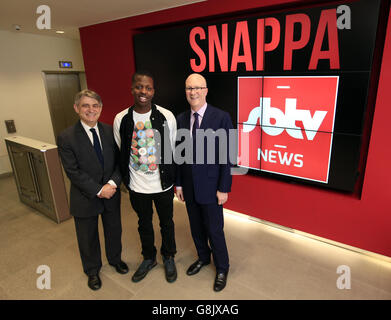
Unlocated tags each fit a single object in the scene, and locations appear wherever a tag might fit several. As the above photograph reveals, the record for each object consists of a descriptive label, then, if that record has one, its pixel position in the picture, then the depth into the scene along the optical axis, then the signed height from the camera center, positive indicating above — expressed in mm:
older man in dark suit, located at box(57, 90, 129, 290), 2018 -701
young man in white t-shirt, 2080 -495
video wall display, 2348 +10
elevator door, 5895 -158
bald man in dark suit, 2014 -761
